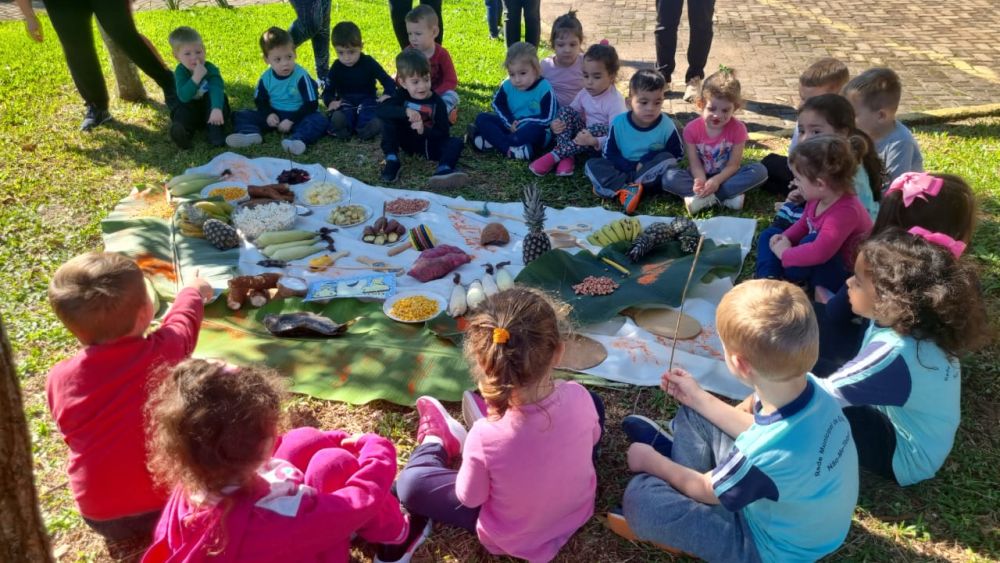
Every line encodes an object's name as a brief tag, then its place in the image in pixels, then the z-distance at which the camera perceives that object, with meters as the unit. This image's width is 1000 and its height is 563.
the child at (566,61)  6.69
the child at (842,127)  4.17
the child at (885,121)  4.56
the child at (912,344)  2.59
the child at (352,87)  7.00
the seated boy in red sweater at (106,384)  2.55
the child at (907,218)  3.41
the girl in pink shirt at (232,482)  2.03
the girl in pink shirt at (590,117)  6.09
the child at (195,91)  6.80
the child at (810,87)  5.16
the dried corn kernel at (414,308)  4.03
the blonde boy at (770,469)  2.24
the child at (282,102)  6.90
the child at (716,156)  5.24
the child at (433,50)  6.84
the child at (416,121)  6.15
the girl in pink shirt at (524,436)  2.34
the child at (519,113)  6.34
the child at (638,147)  5.52
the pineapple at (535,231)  4.52
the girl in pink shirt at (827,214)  3.83
